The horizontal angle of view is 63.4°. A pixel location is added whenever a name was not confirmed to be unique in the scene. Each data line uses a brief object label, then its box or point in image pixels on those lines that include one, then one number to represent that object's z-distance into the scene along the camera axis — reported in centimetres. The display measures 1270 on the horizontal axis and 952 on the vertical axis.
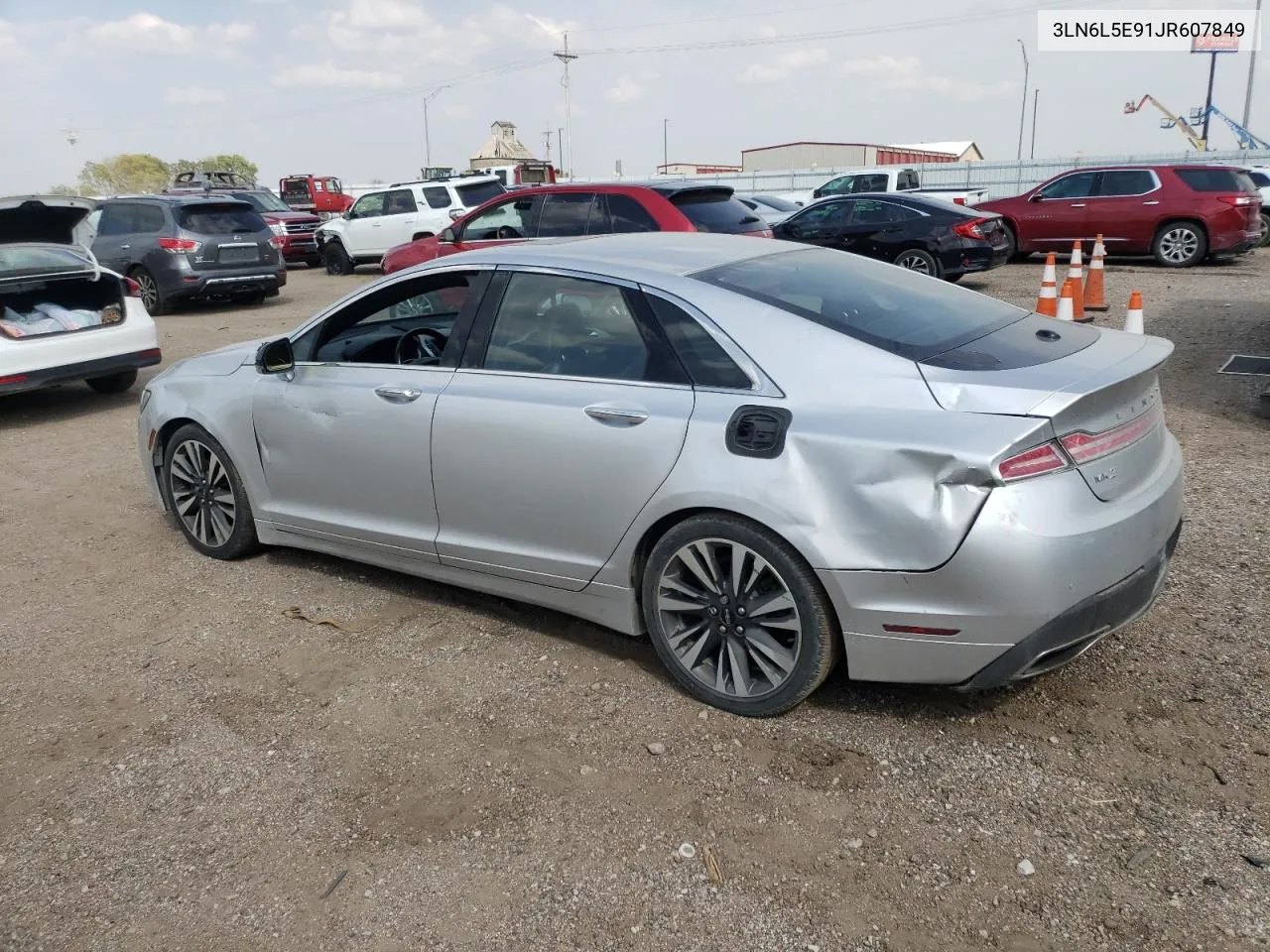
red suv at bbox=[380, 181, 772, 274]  1025
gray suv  1453
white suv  1966
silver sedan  299
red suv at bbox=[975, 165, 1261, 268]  1533
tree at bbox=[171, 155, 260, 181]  9821
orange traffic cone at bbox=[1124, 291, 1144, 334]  819
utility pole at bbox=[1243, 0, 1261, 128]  4334
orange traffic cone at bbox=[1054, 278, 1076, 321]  879
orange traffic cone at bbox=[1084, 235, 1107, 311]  1166
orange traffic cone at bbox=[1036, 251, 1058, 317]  924
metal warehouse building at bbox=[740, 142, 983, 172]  5838
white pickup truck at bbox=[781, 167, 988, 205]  2131
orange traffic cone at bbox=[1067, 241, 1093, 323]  1054
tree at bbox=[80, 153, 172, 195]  8900
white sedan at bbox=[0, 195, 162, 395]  846
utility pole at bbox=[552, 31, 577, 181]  6300
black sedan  1341
